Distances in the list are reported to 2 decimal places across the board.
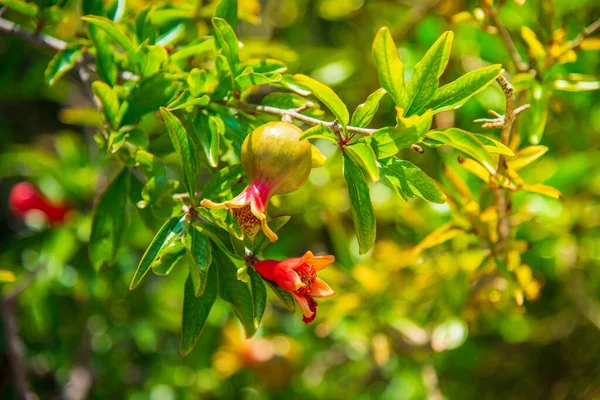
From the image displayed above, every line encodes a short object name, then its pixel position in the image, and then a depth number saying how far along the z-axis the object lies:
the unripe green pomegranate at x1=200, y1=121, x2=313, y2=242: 0.68
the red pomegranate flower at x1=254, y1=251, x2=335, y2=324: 0.68
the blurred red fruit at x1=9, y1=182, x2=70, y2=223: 1.05
